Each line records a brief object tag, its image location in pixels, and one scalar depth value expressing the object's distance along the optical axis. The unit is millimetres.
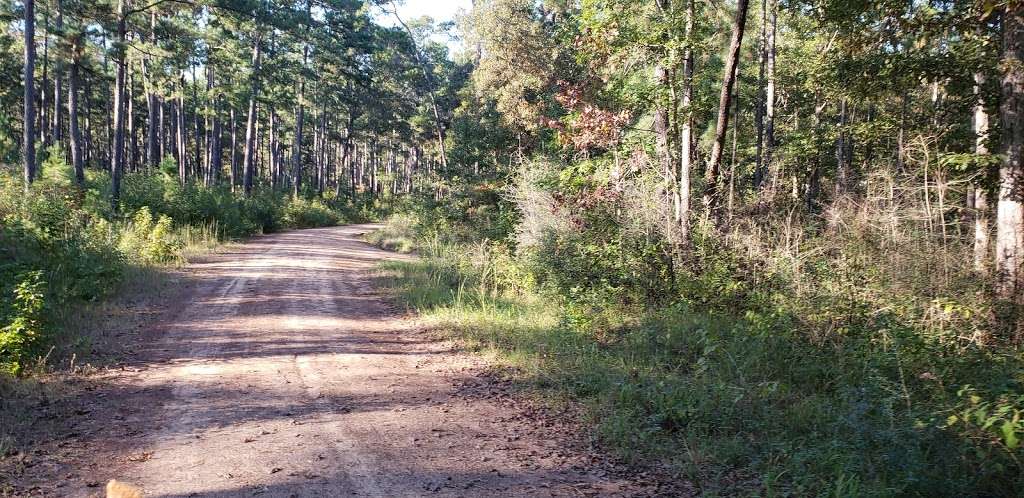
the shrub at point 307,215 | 33316
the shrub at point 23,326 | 6328
